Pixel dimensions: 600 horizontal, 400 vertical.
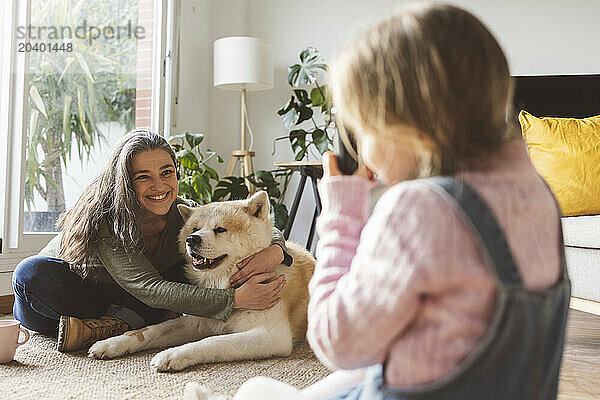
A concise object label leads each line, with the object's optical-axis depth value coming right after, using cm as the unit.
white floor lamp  363
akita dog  175
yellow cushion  257
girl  57
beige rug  145
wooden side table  346
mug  168
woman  179
